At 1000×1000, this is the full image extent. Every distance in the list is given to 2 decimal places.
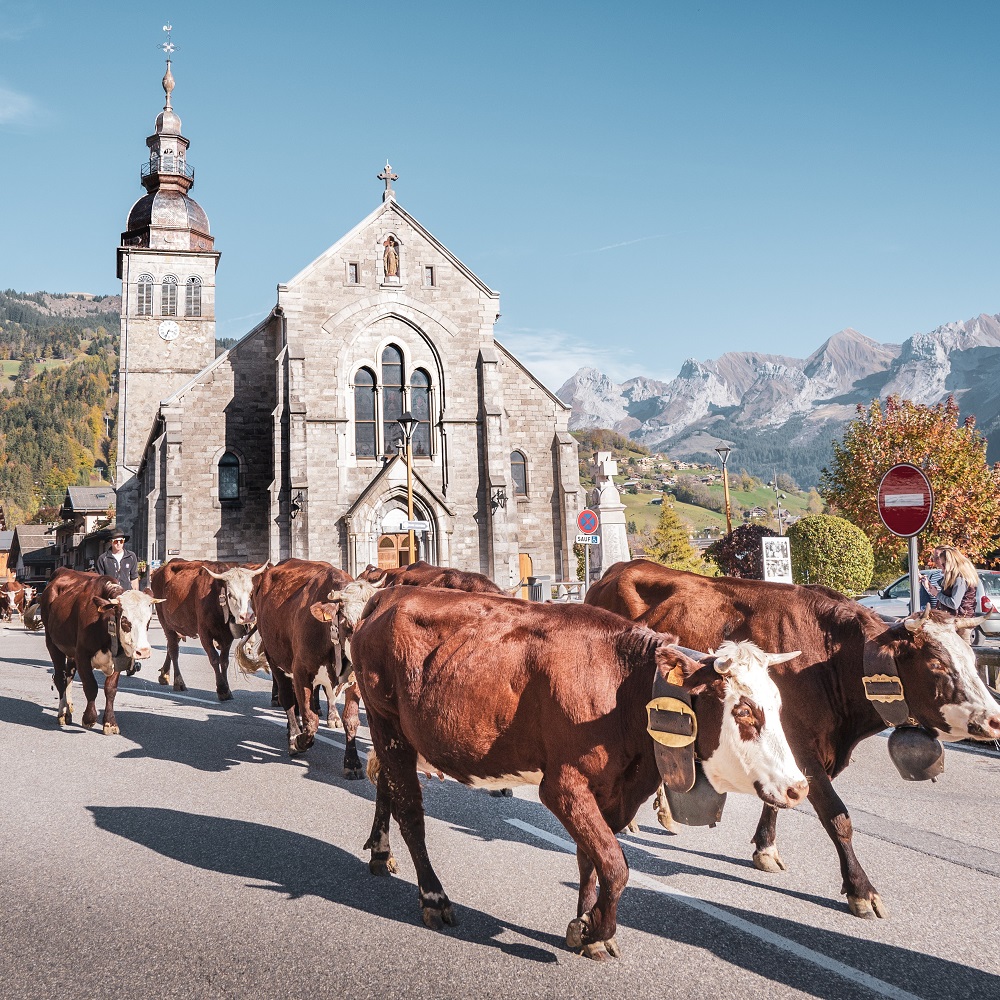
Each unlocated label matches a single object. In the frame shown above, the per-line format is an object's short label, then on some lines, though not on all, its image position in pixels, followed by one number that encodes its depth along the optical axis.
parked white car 15.52
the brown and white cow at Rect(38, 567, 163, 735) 9.61
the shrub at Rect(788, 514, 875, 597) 23.02
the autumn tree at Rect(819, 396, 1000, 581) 30.64
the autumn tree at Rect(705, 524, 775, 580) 31.18
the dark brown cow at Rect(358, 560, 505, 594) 8.60
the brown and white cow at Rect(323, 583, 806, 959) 3.66
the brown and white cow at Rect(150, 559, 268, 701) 10.71
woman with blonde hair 9.37
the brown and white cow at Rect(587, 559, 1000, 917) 4.66
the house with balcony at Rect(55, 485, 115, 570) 65.69
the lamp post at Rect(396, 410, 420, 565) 22.62
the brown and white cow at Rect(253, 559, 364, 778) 7.94
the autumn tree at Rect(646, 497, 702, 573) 48.78
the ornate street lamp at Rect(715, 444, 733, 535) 33.50
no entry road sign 9.30
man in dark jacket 14.55
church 30.59
